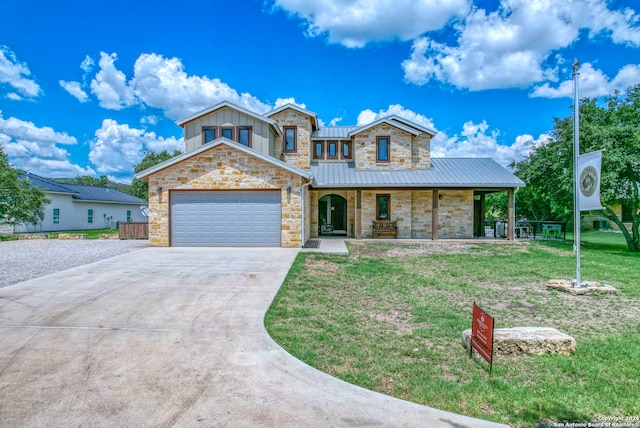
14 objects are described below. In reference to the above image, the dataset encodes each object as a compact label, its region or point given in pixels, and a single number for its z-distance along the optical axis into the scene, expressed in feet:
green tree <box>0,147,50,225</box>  69.56
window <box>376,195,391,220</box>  63.62
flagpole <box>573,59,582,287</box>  25.67
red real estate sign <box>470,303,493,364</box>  12.44
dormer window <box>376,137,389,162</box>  64.75
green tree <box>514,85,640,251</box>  48.47
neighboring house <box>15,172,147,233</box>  89.60
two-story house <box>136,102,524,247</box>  47.96
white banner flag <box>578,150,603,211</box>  24.38
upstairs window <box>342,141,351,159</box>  69.36
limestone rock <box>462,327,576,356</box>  14.15
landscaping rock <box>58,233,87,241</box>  62.08
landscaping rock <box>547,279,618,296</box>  25.08
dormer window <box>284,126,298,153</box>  65.57
